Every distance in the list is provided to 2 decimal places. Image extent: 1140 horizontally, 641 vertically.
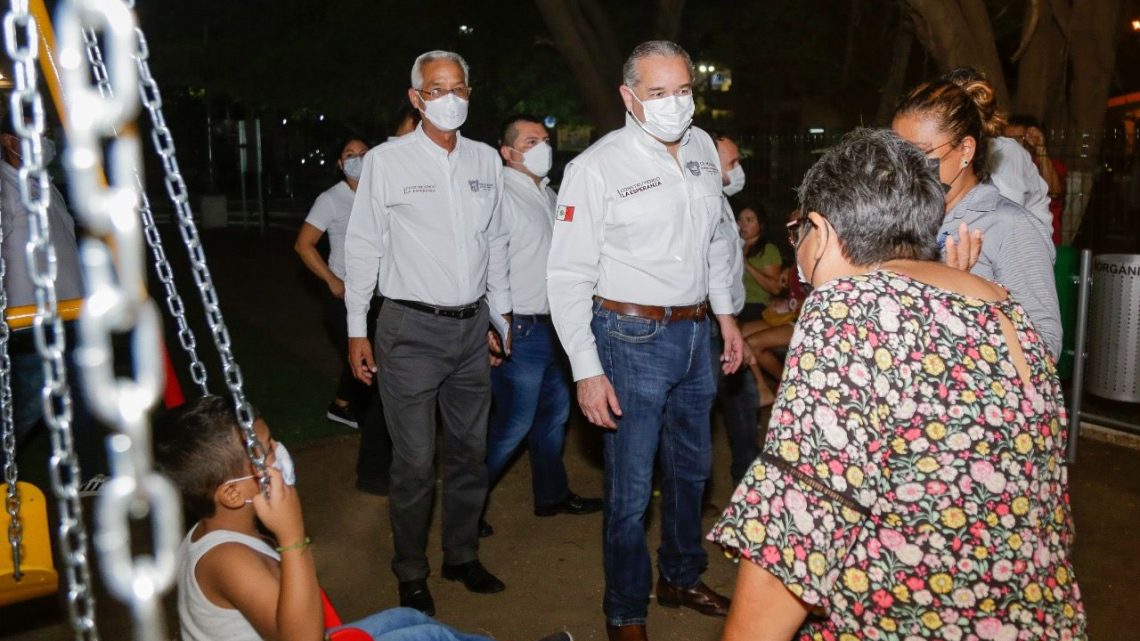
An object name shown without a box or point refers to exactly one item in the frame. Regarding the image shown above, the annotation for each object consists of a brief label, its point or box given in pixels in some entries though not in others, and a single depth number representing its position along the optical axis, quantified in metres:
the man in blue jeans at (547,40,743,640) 4.03
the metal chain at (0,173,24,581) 3.02
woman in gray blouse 3.17
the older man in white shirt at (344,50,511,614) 4.51
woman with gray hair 1.97
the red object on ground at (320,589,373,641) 2.77
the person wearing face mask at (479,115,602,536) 5.55
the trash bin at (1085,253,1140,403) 7.11
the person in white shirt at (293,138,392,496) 6.27
